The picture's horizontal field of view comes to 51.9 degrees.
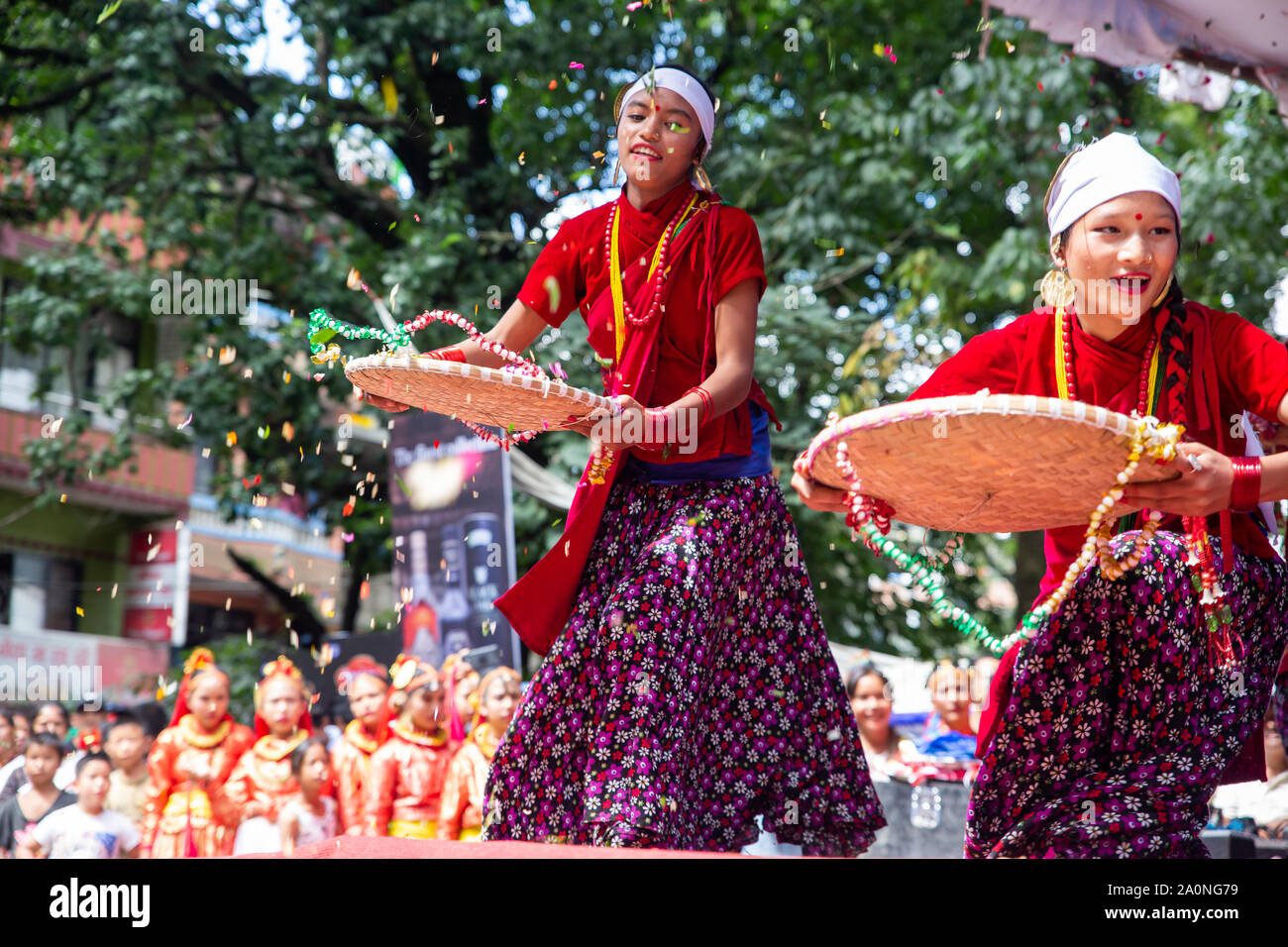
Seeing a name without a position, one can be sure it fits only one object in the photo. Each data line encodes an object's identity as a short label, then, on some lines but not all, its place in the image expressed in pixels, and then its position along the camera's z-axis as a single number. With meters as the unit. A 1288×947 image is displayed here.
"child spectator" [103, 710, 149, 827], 5.76
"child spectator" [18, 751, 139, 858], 5.34
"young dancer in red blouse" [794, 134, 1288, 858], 2.63
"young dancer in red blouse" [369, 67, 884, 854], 2.98
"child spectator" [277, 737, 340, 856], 5.83
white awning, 4.30
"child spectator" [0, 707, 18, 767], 6.18
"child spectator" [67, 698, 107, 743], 6.36
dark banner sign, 6.77
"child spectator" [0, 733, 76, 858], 5.52
